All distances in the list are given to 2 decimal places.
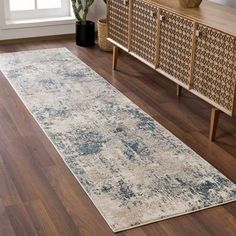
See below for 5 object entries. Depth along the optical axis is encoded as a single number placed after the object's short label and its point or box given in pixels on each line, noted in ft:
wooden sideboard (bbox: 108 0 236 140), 8.89
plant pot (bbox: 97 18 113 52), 14.62
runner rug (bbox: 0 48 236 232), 7.47
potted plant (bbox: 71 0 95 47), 14.90
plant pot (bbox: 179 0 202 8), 10.47
